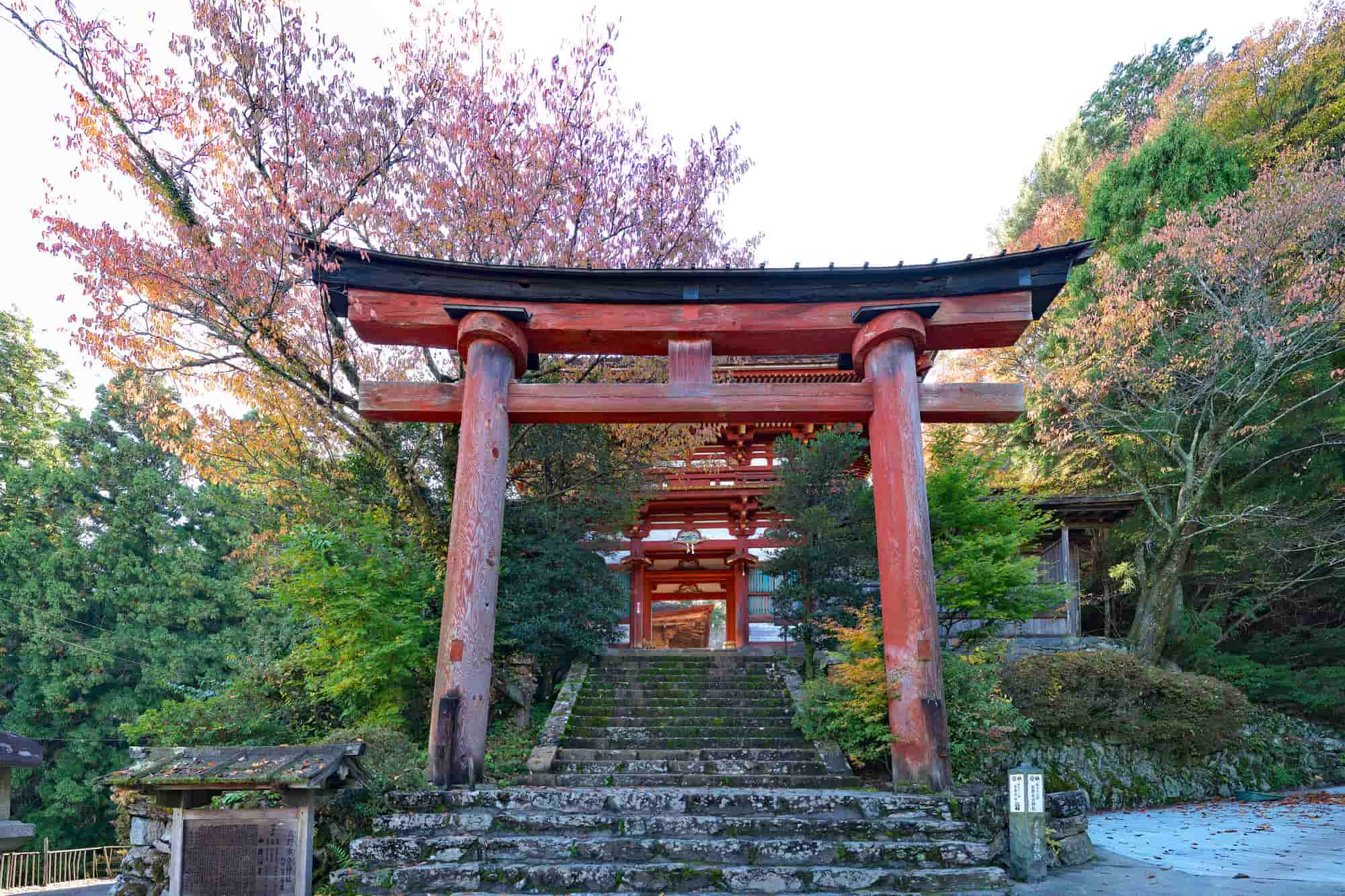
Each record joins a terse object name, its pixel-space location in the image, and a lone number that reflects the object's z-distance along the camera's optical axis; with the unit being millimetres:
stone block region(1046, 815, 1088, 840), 6965
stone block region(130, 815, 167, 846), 6148
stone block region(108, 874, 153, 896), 6078
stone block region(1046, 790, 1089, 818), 7059
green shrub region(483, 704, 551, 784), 7730
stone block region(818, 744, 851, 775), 7914
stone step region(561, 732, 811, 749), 9266
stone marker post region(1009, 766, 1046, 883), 6082
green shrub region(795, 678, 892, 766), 7684
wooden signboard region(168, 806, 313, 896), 5234
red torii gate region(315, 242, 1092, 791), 7199
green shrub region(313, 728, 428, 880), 5625
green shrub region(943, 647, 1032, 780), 7246
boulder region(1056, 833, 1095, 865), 6844
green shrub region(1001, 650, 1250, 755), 11695
